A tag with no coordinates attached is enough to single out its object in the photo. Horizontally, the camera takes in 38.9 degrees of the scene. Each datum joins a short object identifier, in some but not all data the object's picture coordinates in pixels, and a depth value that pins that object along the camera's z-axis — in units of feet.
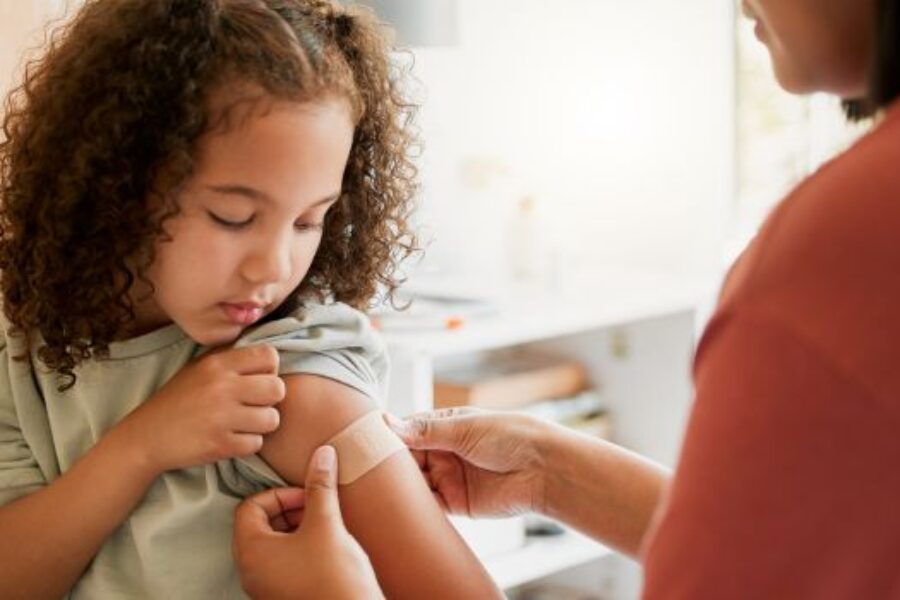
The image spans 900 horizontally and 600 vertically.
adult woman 2.11
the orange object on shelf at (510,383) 7.86
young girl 3.45
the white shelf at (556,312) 7.03
